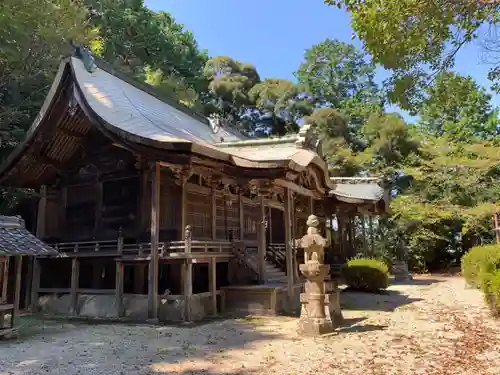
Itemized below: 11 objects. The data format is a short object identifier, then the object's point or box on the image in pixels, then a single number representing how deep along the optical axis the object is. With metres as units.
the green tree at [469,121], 35.38
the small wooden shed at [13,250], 8.83
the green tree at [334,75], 44.38
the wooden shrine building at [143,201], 11.45
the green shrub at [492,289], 9.47
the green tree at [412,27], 6.99
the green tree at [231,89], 43.88
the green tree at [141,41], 31.70
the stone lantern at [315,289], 8.60
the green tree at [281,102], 42.53
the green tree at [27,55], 15.96
